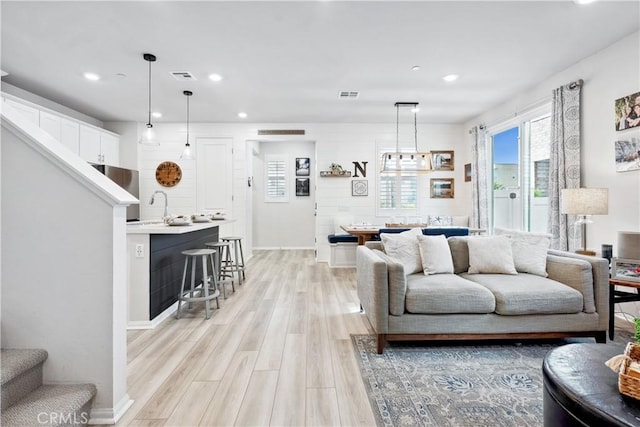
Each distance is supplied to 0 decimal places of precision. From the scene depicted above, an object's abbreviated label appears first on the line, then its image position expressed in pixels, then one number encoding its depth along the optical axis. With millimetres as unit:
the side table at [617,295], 2521
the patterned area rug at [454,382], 1735
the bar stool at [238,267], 4703
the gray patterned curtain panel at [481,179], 5699
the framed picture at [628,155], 3020
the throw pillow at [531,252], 2906
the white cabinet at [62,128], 4465
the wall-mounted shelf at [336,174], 6426
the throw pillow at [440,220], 6004
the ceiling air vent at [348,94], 4625
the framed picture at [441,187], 6668
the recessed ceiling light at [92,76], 3965
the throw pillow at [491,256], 2971
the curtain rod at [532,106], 3631
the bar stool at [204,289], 3277
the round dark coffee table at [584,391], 1034
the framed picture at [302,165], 8242
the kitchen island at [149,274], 3057
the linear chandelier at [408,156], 5215
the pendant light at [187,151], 4641
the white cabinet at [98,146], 5242
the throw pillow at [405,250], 2994
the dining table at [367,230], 4891
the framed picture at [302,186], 8273
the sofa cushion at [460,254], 3180
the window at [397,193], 6586
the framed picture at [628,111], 2998
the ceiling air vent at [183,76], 3906
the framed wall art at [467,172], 6363
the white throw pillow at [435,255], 2938
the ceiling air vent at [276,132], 6453
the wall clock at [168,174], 6398
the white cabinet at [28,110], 3981
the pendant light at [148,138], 3854
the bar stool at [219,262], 4236
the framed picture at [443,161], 6648
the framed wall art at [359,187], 6539
